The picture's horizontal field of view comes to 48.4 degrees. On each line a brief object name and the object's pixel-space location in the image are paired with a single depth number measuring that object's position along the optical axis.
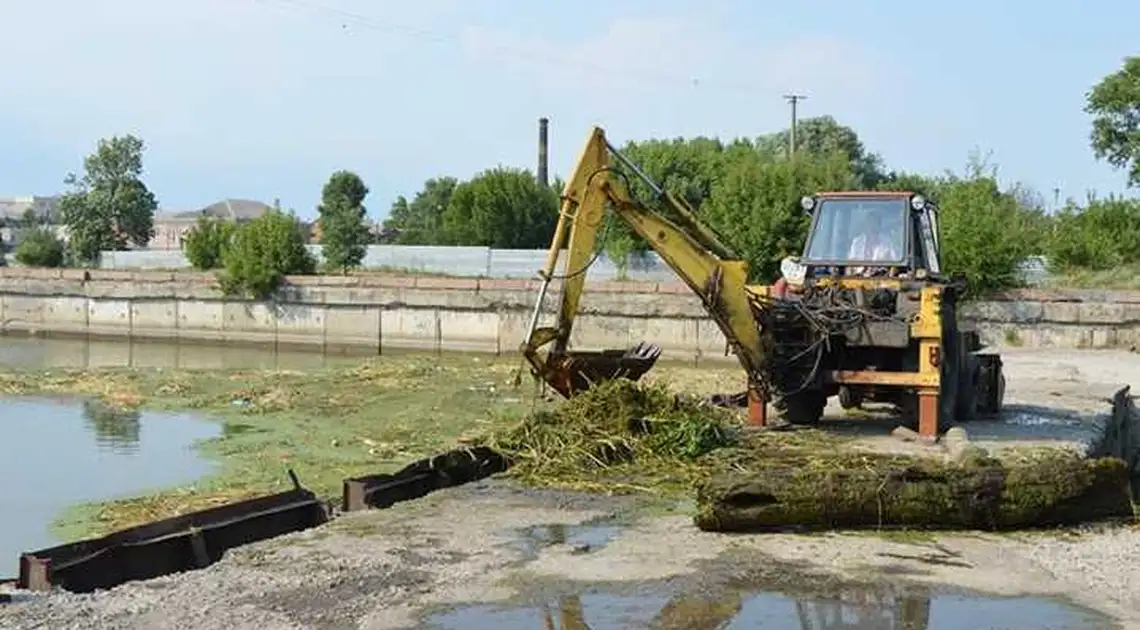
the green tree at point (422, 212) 70.06
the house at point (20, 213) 81.83
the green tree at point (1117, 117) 47.88
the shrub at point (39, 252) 46.12
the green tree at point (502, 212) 53.25
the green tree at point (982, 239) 28.73
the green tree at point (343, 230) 42.19
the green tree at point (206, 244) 41.28
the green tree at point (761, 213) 32.09
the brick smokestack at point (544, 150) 60.89
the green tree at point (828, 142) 73.62
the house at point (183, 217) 102.92
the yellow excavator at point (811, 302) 11.86
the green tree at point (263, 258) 34.06
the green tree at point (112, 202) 63.75
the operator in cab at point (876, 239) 13.04
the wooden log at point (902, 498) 8.41
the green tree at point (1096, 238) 33.69
